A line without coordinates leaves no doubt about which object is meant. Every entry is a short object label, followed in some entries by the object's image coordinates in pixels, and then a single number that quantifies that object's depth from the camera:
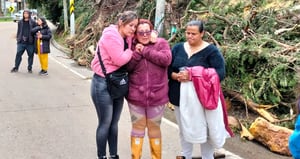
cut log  5.21
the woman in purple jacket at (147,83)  4.04
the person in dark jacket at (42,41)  10.76
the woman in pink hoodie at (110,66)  3.96
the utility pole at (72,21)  17.88
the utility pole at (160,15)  10.09
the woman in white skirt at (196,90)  4.12
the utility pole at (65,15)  21.09
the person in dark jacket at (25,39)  10.84
